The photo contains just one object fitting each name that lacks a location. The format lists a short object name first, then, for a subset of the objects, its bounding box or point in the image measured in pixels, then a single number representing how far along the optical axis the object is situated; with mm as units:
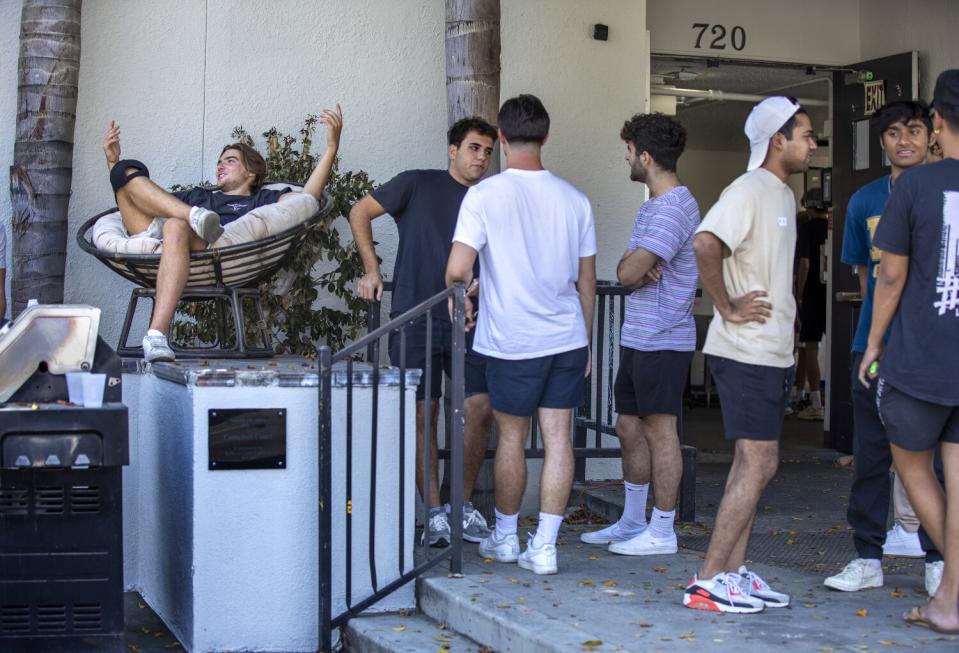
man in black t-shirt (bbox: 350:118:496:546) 5812
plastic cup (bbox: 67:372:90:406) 4594
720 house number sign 9109
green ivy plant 6953
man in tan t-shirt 4438
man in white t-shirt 5031
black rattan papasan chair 6035
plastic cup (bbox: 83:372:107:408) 4574
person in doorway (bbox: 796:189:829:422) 11500
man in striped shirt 5414
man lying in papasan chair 5824
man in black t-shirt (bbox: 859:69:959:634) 4137
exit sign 9234
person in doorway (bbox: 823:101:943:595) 4910
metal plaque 4973
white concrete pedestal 4984
